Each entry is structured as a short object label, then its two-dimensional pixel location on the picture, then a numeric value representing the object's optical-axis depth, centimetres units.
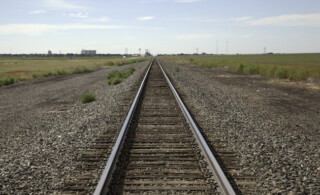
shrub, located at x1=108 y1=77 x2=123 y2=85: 1941
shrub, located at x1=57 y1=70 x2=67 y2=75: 3578
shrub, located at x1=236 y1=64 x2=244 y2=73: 3325
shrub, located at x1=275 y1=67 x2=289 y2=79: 2432
